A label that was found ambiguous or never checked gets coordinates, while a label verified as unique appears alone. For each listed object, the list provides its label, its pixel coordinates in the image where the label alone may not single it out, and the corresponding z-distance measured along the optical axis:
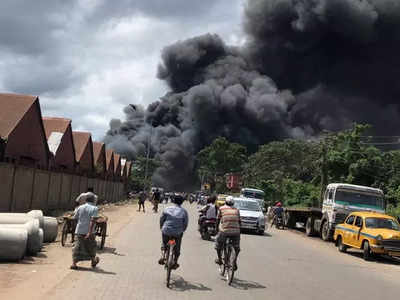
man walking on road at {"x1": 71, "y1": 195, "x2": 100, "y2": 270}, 9.48
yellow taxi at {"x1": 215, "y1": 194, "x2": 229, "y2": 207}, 33.22
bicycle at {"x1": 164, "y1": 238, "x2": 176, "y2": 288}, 8.34
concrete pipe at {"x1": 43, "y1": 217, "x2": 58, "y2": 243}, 13.07
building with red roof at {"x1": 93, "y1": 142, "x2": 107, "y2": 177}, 44.31
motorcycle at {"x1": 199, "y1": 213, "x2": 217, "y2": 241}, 17.02
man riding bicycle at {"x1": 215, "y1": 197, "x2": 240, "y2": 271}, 9.31
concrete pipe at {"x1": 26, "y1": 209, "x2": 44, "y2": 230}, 12.21
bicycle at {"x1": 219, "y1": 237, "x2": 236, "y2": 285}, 8.88
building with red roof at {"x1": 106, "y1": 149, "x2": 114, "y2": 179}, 53.81
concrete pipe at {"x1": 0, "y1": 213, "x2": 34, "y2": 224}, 10.86
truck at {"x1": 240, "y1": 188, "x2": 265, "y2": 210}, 40.39
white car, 20.73
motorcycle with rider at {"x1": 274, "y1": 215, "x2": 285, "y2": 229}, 28.18
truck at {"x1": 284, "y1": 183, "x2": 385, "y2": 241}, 20.16
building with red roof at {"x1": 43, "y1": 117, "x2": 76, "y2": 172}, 28.53
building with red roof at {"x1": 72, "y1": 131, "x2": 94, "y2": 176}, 35.41
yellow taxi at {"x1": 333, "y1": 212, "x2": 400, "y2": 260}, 14.39
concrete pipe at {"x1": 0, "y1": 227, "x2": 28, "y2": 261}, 9.28
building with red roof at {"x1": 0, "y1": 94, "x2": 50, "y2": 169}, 20.41
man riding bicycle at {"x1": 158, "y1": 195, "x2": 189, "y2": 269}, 8.74
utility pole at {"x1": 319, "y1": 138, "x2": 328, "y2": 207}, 35.21
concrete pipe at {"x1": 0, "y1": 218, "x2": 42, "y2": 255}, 10.24
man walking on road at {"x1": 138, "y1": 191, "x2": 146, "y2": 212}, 35.23
